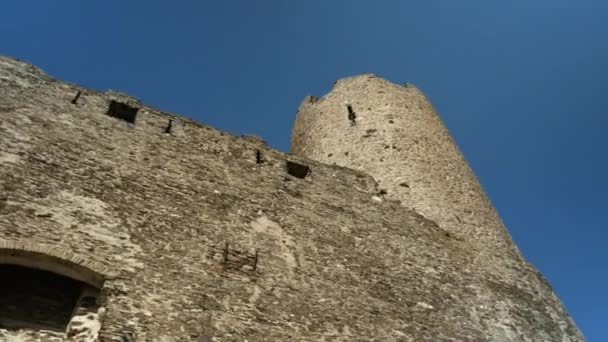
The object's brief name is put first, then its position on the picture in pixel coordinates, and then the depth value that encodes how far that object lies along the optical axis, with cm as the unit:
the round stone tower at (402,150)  958
